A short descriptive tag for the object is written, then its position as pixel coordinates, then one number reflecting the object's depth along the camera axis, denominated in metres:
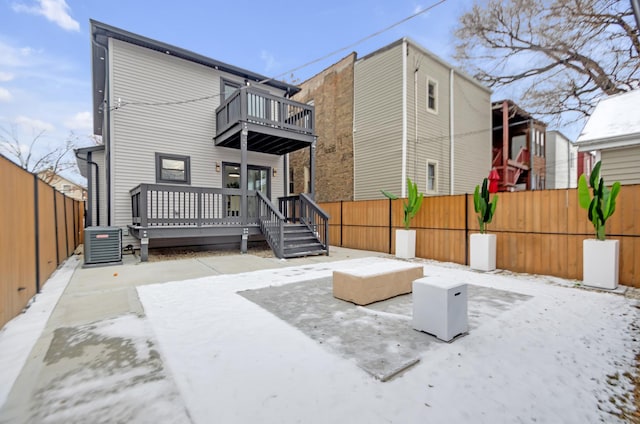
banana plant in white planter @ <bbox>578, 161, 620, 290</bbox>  4.98
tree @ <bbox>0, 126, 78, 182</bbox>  18.20
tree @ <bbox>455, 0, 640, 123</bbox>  9.58
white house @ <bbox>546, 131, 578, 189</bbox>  21.06
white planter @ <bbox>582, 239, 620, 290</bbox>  4.98
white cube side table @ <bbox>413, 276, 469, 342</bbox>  2.92
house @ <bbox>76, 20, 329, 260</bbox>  8.20
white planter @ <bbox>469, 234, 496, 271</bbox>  6.68
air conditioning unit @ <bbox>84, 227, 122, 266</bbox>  6.53
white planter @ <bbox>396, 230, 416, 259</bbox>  8.34
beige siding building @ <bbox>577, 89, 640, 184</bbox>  6.59
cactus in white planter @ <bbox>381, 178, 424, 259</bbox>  8.27
